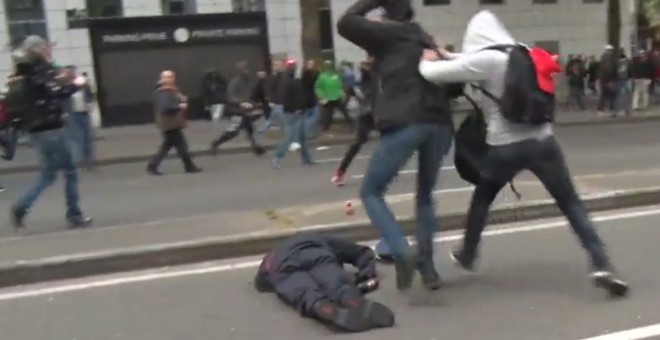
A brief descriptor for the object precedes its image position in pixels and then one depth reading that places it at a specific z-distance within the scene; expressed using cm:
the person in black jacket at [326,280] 484
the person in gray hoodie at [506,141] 507
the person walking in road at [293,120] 1330
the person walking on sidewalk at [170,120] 1297
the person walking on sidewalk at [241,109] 1508
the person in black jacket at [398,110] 516
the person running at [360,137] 984
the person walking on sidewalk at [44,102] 753
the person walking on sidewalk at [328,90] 1702
